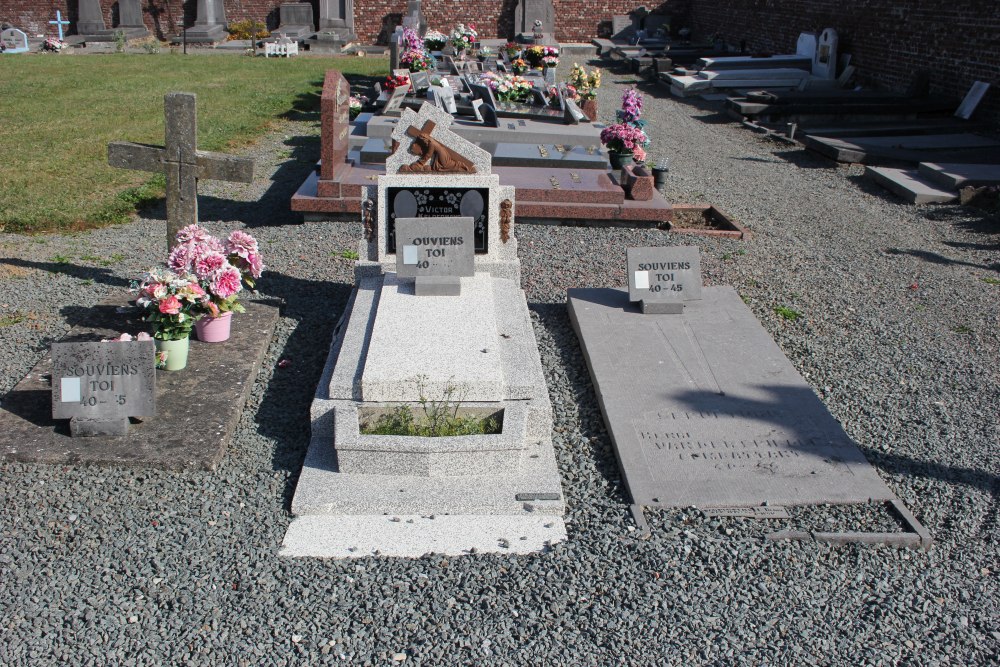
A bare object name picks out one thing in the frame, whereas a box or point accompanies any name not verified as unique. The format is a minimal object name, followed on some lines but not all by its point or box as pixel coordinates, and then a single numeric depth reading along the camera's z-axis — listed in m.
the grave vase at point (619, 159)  10.83
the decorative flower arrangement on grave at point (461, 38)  21.95
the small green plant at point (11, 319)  6.44
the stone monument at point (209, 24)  28.28
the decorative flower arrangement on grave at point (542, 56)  19.48
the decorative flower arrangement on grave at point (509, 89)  14.04
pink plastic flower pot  5.93
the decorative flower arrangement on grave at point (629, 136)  10.84
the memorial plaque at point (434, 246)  6.20
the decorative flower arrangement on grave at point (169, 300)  5.47
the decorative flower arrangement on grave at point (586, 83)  15.33
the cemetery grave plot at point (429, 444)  4.30
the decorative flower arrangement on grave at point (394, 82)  14.46
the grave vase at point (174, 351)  5.51
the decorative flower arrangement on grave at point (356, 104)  13.99
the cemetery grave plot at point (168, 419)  4.64
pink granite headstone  9.14
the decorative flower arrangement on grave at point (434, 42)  20.97
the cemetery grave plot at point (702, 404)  4.67
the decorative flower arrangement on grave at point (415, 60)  16.12
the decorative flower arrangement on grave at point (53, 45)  26.39
